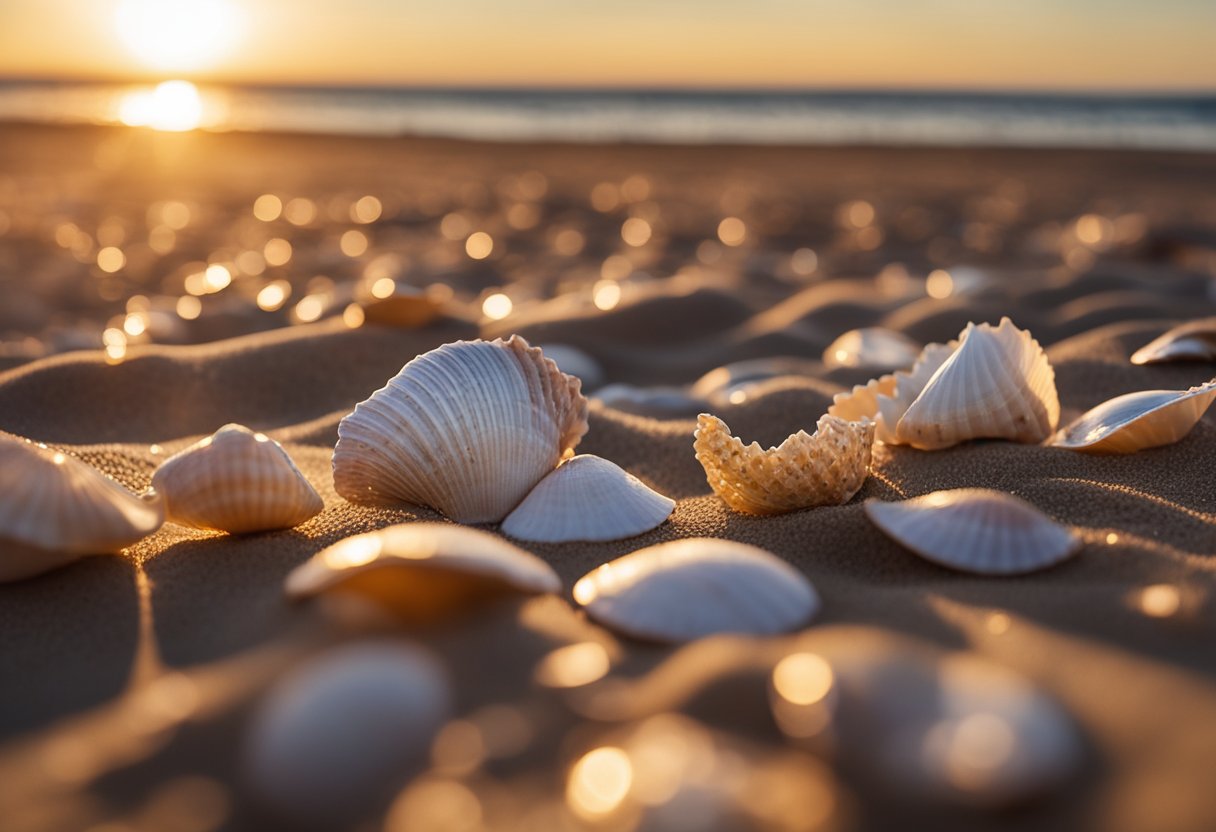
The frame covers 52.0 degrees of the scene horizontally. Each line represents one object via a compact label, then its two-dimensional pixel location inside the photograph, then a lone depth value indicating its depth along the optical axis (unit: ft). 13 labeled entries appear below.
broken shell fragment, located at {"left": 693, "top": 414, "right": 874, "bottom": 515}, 0.90
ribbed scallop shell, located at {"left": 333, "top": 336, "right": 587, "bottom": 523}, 0.91
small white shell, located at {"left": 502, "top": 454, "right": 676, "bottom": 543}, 0.89
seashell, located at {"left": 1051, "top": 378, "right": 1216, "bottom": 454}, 0.96
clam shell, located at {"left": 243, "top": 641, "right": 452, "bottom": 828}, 0.59
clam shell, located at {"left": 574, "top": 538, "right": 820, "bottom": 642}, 0.71
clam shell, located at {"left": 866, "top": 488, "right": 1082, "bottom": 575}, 0.79
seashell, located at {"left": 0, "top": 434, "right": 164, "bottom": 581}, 0.77
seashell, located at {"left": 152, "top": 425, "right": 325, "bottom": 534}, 0.85
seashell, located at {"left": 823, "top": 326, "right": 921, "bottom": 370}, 1.47
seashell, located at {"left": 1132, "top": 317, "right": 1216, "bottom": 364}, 1.27
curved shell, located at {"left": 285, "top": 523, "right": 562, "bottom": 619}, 0.70
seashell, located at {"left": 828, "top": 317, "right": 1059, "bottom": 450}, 1.00
